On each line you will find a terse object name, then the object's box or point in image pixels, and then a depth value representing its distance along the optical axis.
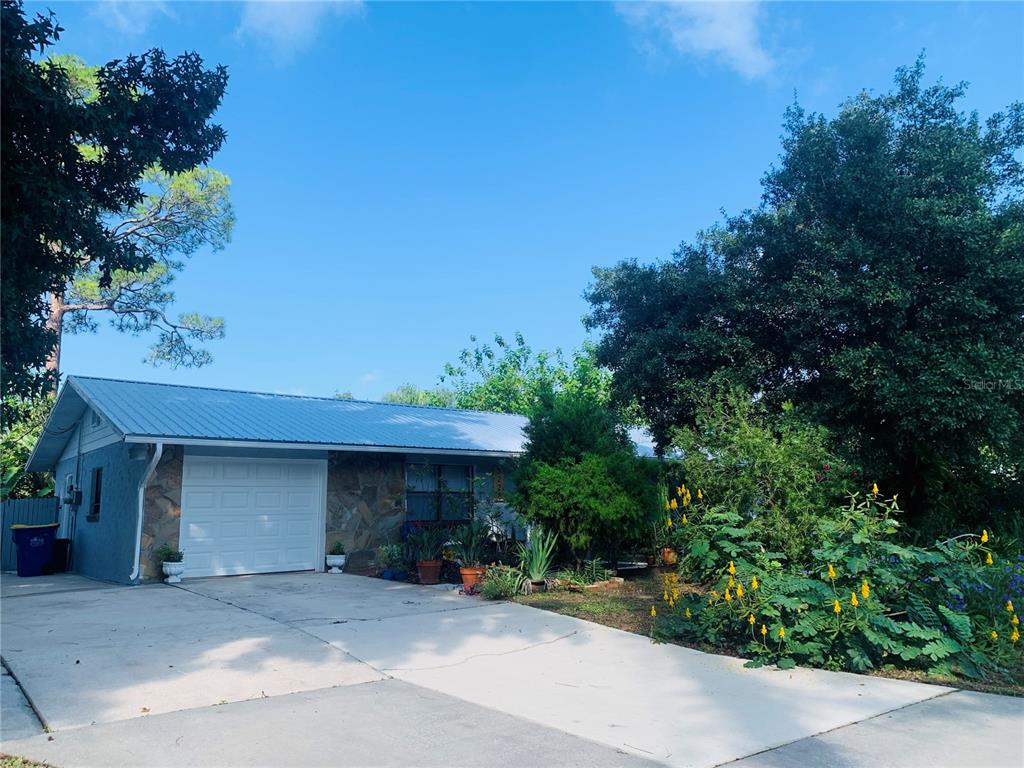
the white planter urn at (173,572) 11.01
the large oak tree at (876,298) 9.52
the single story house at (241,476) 11.42
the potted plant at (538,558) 10.12
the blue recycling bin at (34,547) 13.53
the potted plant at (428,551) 11.20
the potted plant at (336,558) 12.81
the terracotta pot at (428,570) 11.16
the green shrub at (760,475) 7.02
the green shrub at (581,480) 10.26
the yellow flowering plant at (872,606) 5.97
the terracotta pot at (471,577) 10.38
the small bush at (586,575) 10.24
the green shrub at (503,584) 9.62
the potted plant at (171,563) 11.02
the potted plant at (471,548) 10.42
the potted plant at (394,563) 11.84
